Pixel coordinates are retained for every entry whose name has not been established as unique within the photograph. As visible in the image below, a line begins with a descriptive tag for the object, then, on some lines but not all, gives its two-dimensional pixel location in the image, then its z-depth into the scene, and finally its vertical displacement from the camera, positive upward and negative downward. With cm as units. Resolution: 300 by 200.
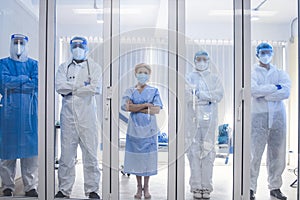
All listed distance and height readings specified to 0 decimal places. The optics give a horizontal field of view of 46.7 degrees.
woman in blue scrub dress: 307 -23
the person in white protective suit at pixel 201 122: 308 -16
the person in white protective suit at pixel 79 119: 312 -14
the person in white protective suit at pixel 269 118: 304 -12
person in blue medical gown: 321 -13
